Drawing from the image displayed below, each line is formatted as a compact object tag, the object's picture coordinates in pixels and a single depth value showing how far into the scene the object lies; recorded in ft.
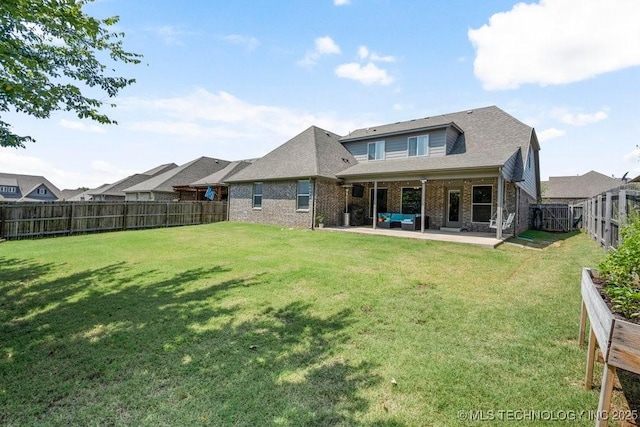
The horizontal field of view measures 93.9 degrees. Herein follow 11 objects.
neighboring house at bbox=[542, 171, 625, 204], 120.06
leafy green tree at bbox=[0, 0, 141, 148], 12.93
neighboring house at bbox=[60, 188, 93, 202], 181.66
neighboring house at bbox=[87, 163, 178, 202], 110.73
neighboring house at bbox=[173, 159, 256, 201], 77.71
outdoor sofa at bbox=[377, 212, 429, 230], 48.69
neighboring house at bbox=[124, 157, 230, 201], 86.74
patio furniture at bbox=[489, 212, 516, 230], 38.64
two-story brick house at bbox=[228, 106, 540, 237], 44.91
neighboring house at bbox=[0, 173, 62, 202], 145.18
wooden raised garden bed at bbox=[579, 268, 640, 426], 6.15
